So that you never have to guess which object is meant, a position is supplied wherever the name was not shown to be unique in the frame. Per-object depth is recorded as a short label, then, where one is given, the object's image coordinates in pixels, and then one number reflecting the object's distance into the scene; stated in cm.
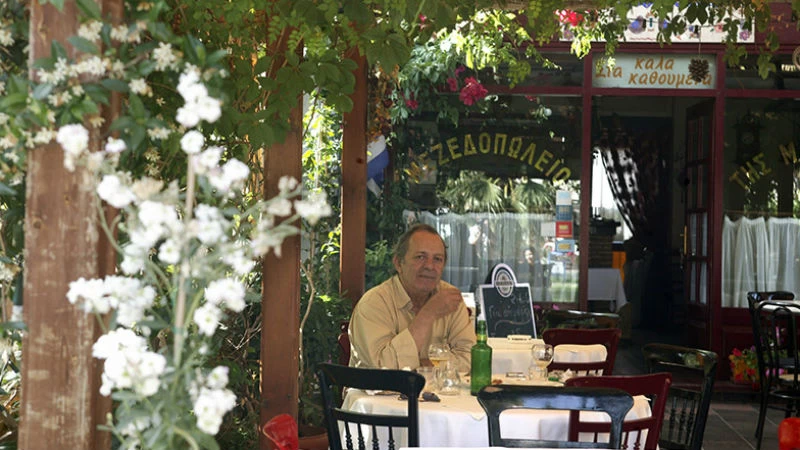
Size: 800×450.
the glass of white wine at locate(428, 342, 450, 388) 448
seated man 480
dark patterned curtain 1034
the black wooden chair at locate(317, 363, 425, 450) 369
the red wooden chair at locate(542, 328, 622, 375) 562
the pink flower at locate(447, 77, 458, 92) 940
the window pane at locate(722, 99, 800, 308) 959
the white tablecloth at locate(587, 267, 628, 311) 980
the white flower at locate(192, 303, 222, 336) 163
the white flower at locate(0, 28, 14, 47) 223
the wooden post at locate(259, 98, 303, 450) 391
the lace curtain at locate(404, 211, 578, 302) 962
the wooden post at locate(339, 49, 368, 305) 664
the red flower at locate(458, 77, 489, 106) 937
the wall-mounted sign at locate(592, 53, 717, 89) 948
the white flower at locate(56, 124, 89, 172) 176
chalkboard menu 705
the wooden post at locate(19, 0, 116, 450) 209
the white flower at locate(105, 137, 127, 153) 179
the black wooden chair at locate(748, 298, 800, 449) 743
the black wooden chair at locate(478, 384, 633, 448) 343
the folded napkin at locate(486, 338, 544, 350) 588
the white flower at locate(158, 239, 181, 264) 163
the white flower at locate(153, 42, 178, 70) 201
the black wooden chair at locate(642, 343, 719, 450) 430
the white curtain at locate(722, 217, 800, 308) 968
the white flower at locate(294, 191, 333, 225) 174
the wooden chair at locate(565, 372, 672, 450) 376
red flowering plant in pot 931
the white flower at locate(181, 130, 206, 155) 169
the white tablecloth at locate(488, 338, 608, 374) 571
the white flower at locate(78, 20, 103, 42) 201
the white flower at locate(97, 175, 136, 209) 167
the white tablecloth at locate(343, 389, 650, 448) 400
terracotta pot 549
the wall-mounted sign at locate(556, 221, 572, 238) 963
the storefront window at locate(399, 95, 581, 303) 959
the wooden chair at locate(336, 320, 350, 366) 555
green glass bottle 436
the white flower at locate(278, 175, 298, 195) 174
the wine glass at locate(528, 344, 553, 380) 464
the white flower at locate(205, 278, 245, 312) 162
